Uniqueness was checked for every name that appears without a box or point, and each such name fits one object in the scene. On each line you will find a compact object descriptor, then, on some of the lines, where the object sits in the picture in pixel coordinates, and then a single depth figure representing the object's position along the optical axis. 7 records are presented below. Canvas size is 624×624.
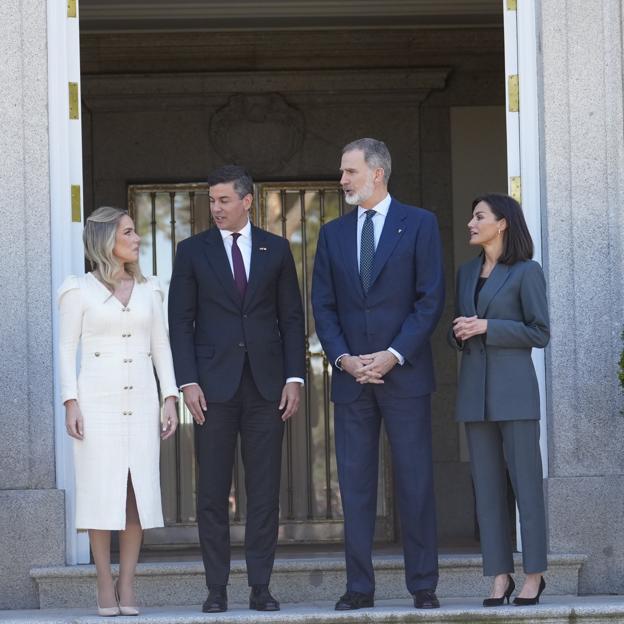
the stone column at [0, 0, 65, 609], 12.00
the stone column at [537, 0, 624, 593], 12.32
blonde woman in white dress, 10.57
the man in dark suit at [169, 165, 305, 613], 10.98
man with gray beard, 10.82
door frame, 12.27
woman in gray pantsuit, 10.75
